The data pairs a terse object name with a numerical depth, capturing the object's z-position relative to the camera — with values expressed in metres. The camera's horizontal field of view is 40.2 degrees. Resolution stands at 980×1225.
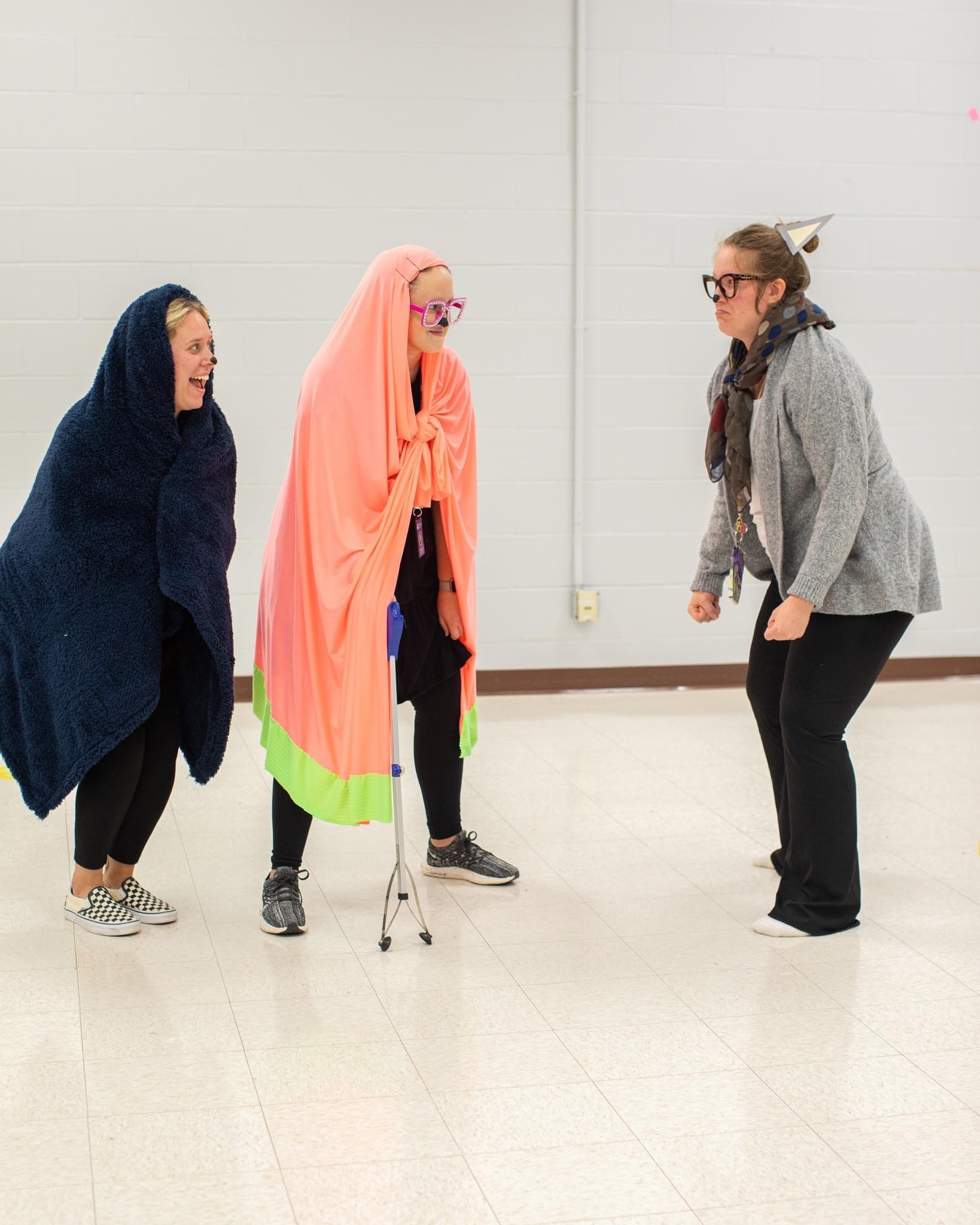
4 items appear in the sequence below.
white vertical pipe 4.75
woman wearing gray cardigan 2.45
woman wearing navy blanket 2.46
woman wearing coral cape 2.52
